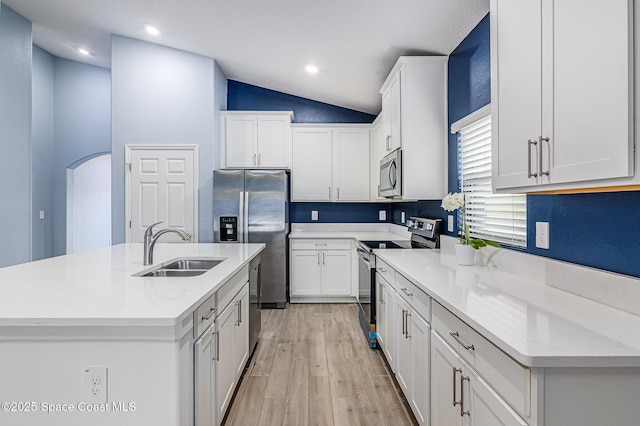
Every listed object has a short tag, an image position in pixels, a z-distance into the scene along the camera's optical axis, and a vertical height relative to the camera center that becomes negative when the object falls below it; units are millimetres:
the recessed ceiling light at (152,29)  4008 +2047
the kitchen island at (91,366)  1262 -551
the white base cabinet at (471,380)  1033 -576
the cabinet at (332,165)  4930 +634
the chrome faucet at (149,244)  2215 -207
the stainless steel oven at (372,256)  3158 -420
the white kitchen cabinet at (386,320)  2541 -838
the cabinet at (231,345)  1954 -845
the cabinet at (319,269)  4707 -757
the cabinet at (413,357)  1808 -820
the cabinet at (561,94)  1009 +402
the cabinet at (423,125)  3014 +726
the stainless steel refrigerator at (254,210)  4477 +13
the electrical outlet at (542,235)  1774 -116
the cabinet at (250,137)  4789 +988
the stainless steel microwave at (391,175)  3109 +335
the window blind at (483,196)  2078 +103
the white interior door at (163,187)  4523 +303
